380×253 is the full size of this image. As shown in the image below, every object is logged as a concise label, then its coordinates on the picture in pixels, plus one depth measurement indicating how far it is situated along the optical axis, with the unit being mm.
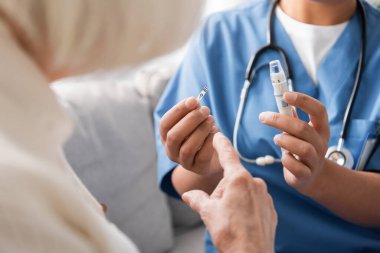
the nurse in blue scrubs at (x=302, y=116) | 828
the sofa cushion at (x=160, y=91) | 1390
